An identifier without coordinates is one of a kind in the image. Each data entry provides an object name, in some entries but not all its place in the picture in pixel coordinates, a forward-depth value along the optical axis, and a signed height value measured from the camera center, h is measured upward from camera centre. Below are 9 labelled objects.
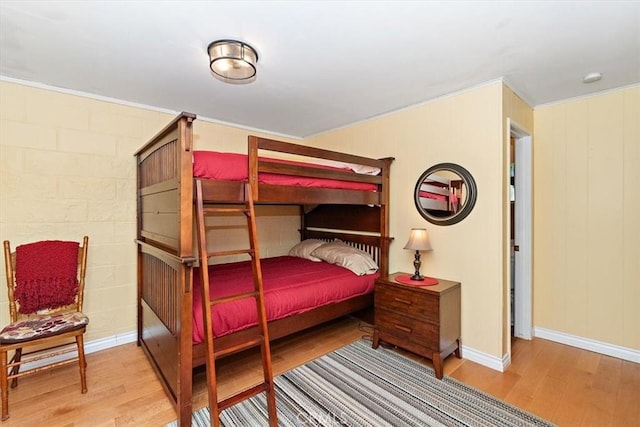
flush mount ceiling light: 1.92 +1.04
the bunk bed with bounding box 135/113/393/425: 1.76 -0.04
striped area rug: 1.86 -1.32
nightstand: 2.36 -0.91
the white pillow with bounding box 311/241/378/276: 3.13 -0.51
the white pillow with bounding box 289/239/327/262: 3.72 -0.48
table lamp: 2.66 -0.29
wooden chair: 1.99 -0.72
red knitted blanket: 2.30 -0.50
